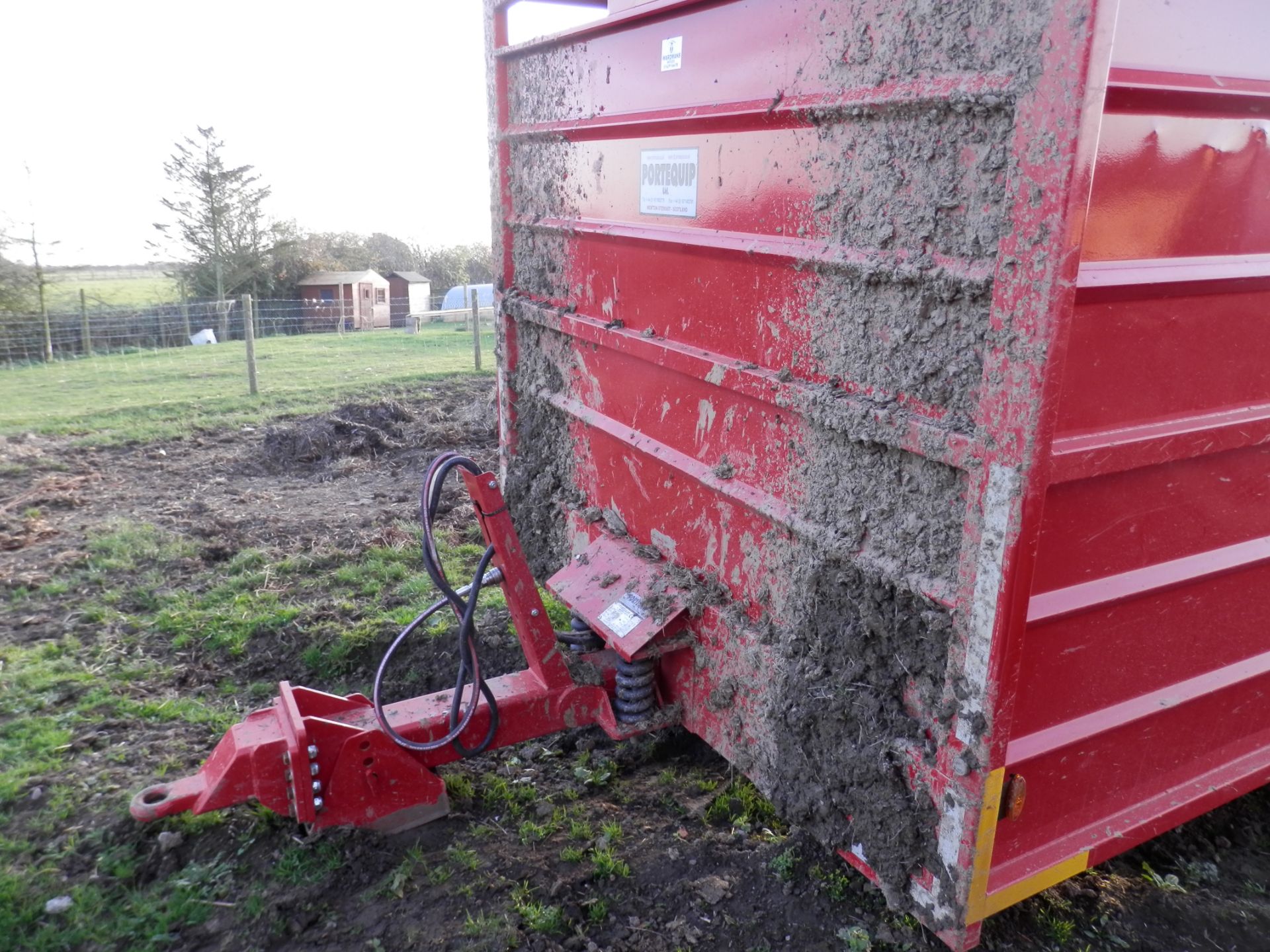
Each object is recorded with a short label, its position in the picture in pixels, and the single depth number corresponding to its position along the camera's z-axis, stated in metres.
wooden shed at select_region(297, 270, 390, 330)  28.58
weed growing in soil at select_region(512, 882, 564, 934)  2.64
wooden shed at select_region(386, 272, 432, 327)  32.19
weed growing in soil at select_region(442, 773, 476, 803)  3.27
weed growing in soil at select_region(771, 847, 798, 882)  2.79
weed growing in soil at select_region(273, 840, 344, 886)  2.87
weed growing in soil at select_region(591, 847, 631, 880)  2.88
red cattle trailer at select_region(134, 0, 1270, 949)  1.93
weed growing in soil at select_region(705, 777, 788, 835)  3.08
